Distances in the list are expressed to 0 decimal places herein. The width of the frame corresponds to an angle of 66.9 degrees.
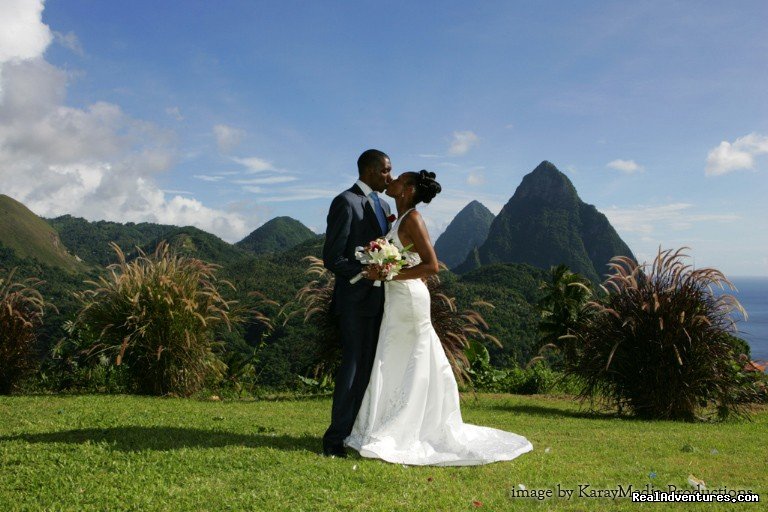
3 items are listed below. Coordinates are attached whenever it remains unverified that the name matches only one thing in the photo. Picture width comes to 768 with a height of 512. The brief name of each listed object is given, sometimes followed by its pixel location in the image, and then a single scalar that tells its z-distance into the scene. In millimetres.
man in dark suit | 5062
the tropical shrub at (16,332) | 9617
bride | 5180
